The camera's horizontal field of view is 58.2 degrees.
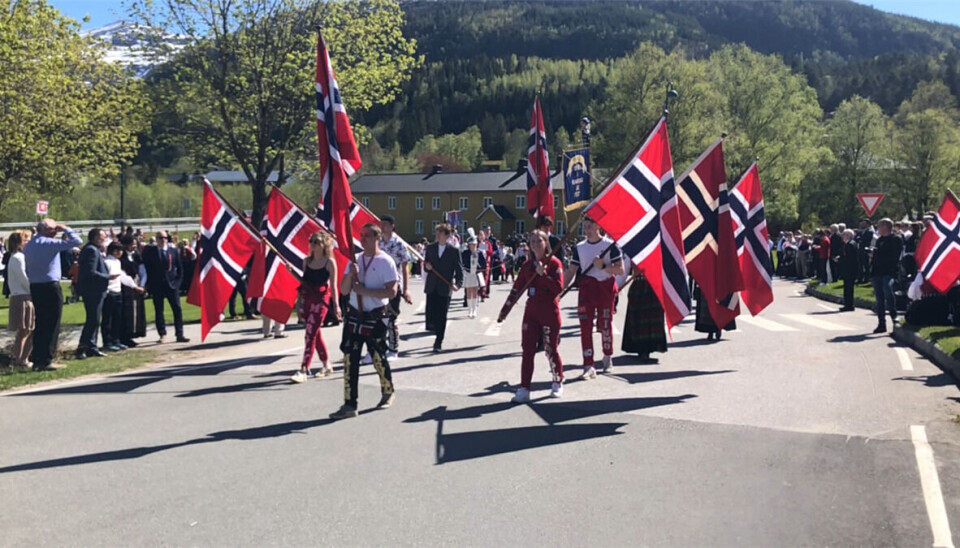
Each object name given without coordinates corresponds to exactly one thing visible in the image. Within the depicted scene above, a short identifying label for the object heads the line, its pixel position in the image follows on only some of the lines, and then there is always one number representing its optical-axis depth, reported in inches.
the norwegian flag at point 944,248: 475.5
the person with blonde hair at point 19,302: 453.1
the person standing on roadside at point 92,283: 498.3
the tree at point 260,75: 832.3
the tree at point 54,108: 606.2
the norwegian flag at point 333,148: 372.8
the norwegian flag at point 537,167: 612.4
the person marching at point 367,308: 331.6
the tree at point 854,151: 3117.6
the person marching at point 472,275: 783.7
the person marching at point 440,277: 526.3
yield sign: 879.1
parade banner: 1035.9
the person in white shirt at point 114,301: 546.6
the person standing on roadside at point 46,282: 444.8
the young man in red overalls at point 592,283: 407.5
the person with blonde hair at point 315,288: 407.5
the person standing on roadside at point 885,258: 551.5
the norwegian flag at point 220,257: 488.4
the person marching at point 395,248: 484.1
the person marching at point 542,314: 354.6
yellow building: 4055.1
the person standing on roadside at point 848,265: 687.1
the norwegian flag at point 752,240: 481.1
